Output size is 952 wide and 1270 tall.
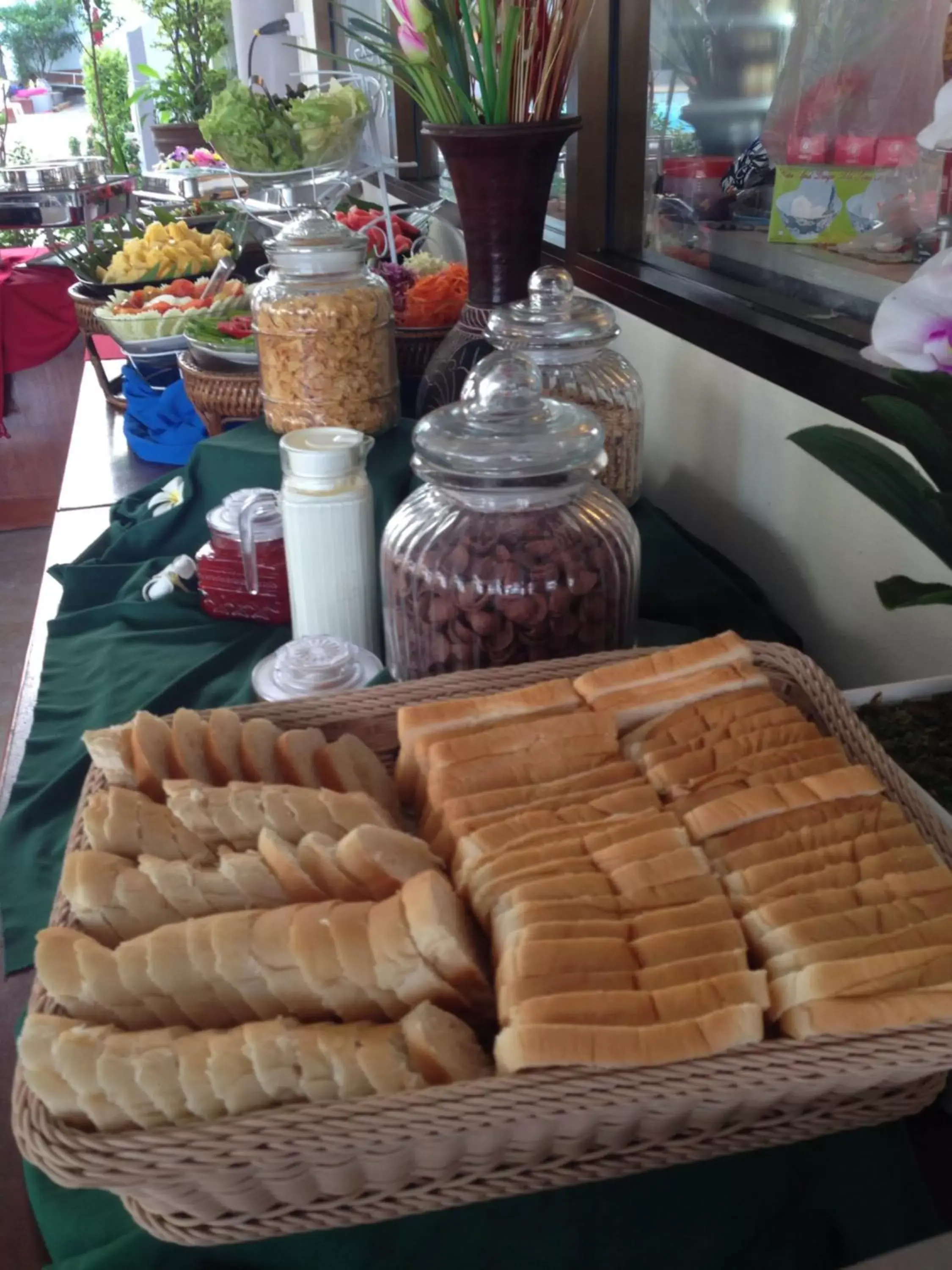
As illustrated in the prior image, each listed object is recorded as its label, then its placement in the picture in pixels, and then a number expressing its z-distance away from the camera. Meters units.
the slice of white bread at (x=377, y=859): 0.50
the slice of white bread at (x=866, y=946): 0.45
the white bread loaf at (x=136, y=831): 0.54
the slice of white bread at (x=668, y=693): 0.63
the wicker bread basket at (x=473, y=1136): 0.40
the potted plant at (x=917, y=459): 0.51
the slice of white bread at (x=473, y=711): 0.62
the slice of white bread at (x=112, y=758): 0.60
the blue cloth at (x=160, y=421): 1.59
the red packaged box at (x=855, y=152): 1.10
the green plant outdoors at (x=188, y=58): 5.03
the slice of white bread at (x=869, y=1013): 0.43
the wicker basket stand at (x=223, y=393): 1.32
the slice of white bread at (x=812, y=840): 0.51
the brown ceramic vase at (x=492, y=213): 1.04
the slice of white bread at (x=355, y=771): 0.62
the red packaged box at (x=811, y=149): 1.15
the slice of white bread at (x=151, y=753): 0.59
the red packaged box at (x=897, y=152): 1.07
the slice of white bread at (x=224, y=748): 0.61
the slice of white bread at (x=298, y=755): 0.61
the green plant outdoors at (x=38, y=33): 5.43
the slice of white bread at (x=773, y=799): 0.53
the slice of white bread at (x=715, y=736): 0.59
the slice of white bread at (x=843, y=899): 0.47
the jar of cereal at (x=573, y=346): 0.98
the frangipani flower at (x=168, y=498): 1.29
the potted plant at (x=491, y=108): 1.00
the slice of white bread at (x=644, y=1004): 0.43
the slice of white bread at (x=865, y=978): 0.44
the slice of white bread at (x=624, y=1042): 0.42
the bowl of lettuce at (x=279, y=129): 1.38
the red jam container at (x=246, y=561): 1.04
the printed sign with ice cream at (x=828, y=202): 1.09
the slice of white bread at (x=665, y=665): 0.64
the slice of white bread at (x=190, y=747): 0.61
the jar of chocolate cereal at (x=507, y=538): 0.72
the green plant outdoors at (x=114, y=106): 5.79
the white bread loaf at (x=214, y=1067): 0.41
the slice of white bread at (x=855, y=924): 0.46
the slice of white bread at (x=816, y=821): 0.53
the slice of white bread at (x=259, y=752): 0.61
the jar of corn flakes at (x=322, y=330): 1.08
